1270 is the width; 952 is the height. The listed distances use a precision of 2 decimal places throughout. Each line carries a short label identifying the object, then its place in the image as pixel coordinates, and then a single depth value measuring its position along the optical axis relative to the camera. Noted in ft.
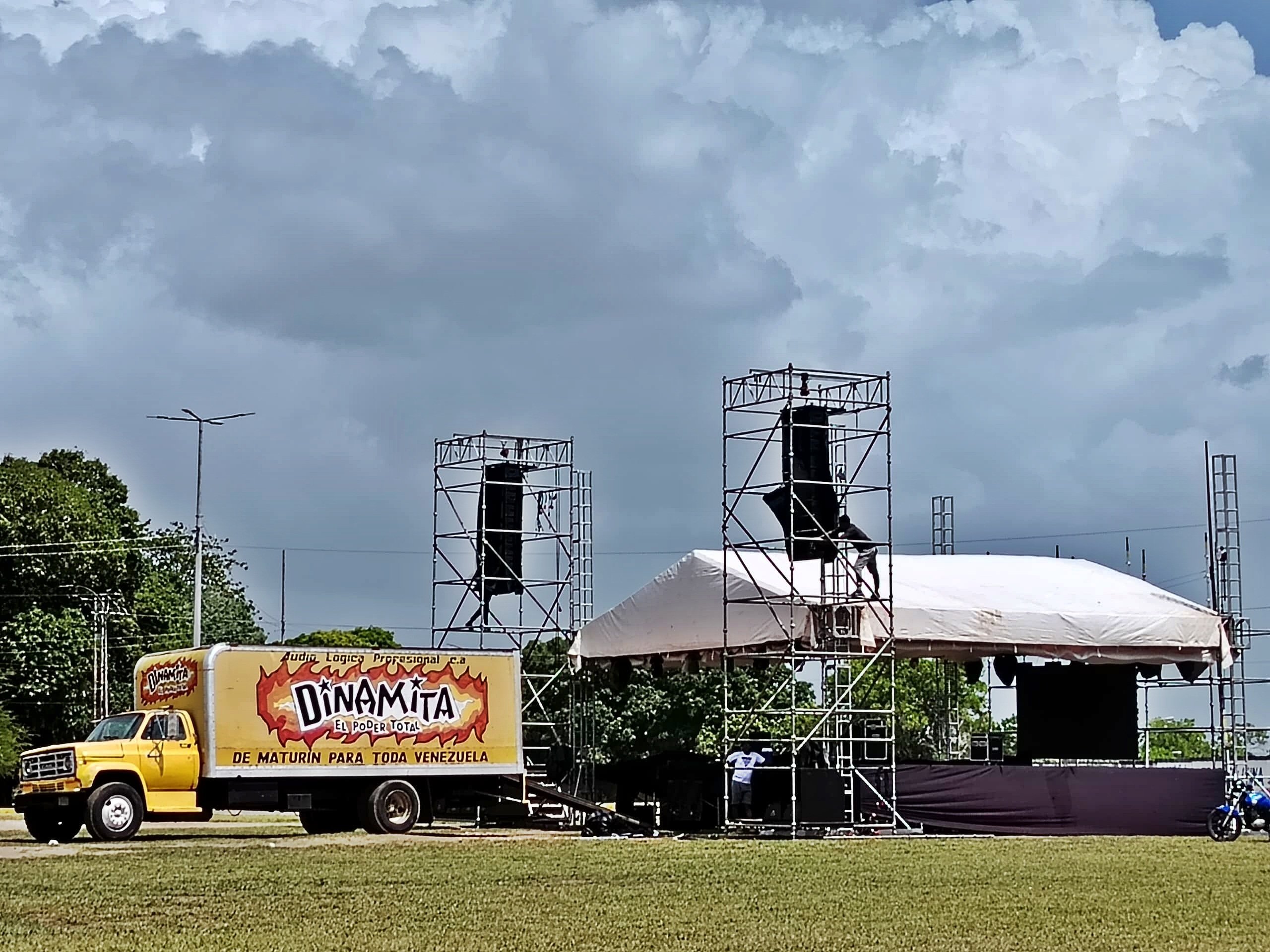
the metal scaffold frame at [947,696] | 138.00
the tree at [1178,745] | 334.44
